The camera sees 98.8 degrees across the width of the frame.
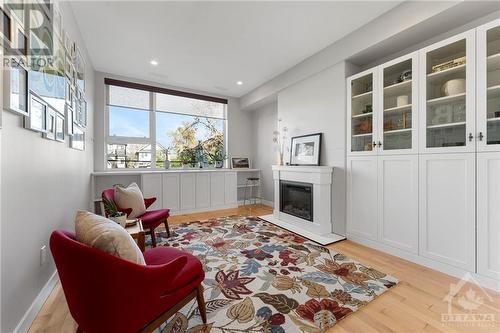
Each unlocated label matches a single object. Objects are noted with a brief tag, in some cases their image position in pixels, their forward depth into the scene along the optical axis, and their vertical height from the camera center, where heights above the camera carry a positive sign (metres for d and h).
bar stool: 5.67 -0.51
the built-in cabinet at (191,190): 4.28 -0.51
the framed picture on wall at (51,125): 1.73 +0.35
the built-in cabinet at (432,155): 1.94 +0.12
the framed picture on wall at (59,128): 1.95 +0.36
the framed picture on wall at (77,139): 2.54 +0.35
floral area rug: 1.51 -1.08
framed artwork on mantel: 3.57 +0.29
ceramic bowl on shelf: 2.13 +0.81
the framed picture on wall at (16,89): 1.18 +0.45
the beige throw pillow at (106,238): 1.09 -0.38
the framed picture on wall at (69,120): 2.23 +0.49
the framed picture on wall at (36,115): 1.43 +0.37
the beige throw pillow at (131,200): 2.74 -0.44
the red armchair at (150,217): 2.73 -0.68
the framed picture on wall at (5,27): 1.13 +0.76
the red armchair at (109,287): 1.00 -0.61
